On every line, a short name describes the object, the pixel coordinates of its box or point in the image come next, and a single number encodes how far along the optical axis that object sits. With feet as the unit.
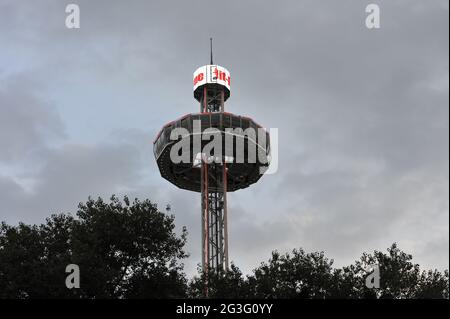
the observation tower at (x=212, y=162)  317.01
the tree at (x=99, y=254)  205.98
